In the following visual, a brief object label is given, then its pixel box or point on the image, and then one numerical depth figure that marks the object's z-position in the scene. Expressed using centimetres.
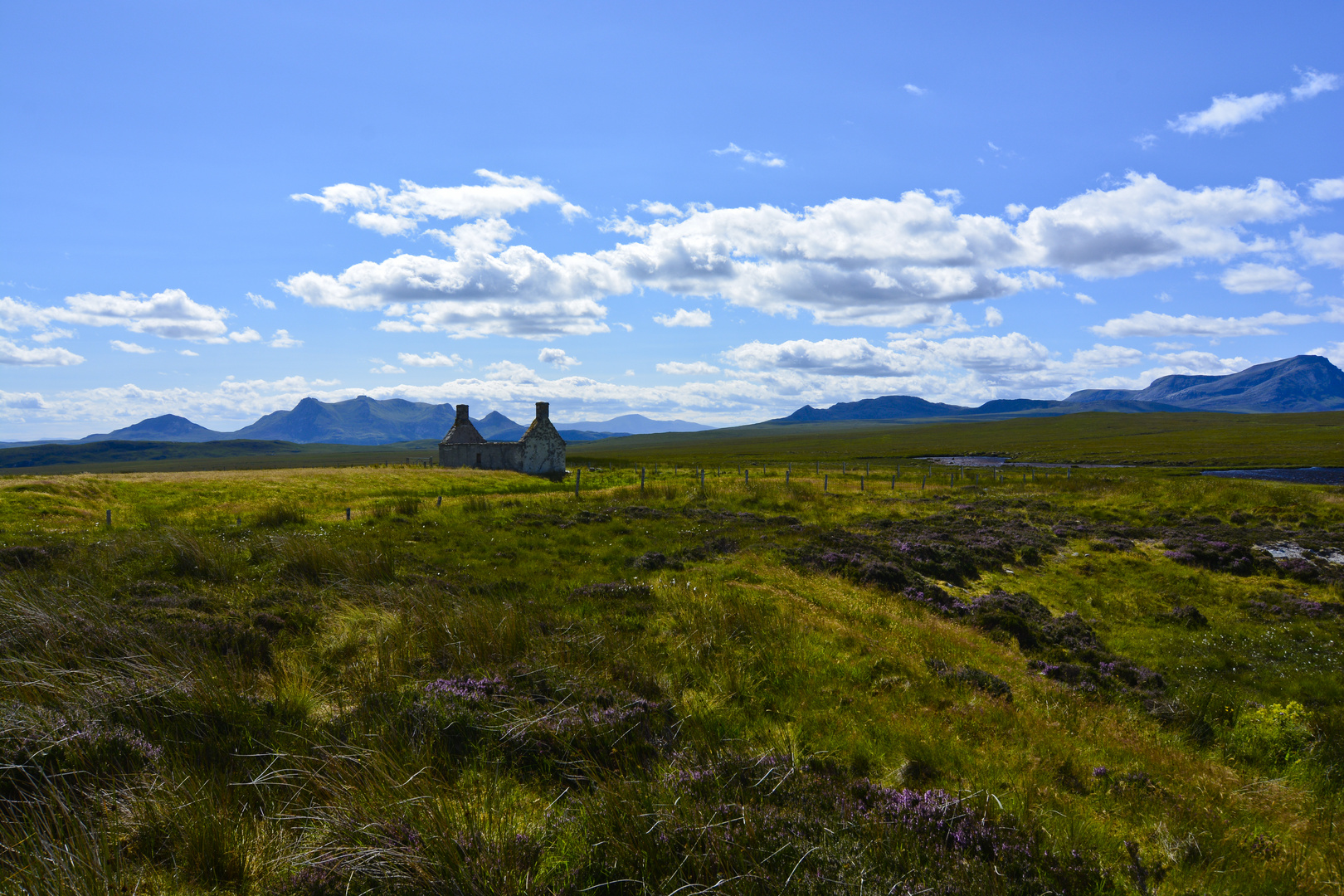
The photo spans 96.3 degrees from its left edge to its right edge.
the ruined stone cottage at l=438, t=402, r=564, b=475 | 5803
